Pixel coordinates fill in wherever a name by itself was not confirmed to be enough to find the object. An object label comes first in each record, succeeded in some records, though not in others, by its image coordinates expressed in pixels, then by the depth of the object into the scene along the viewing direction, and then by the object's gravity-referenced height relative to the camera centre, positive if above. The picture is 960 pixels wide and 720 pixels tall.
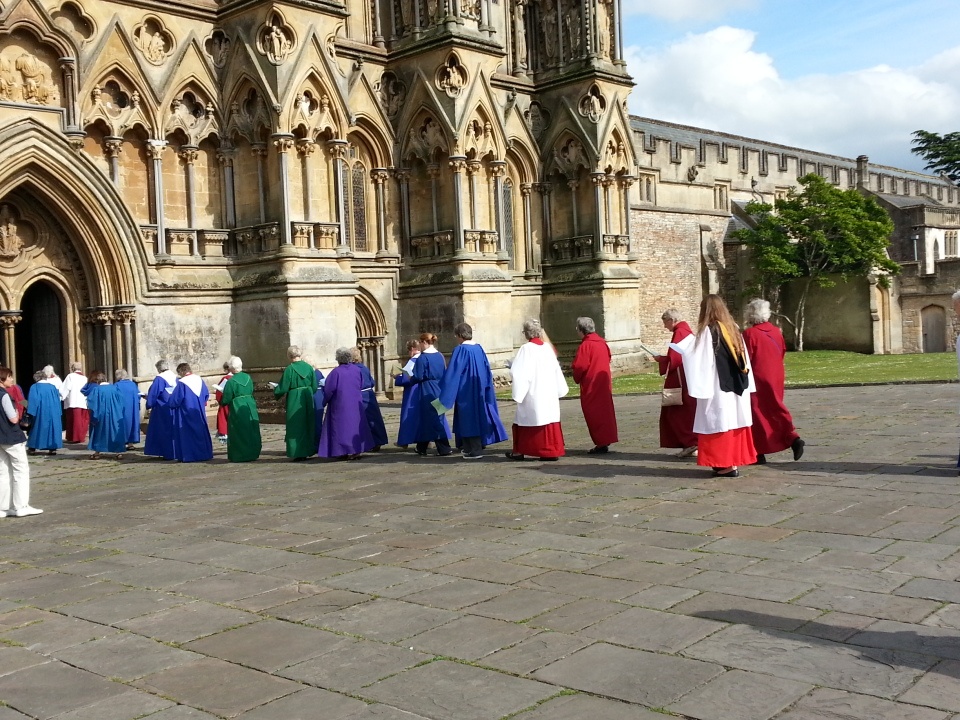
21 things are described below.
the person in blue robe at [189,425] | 13.71 -0.76
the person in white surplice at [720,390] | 9.52 -0.45
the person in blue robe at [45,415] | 15.00 -0.58
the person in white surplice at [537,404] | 11.42 -0.60
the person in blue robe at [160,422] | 13.95 -0.72
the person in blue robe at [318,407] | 13.16 -0.58
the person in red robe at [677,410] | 10.91 -0.73
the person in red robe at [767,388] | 10.04 -0.49
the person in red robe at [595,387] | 11.74 -0.45
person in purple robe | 12.75 -0.69
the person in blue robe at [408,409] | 12.88 -0.65
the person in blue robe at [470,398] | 12.11 -0.51
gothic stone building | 17.02 +3.80
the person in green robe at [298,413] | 13.10 -0.64
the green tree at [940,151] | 71.06 +13.13
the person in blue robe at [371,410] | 13.07 -0.65
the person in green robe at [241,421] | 13.21 -0.72
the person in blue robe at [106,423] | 15.16 -0.75
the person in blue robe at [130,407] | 15.38 -0.53
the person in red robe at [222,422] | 15.88 -0.89
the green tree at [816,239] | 38.28 +3.87
